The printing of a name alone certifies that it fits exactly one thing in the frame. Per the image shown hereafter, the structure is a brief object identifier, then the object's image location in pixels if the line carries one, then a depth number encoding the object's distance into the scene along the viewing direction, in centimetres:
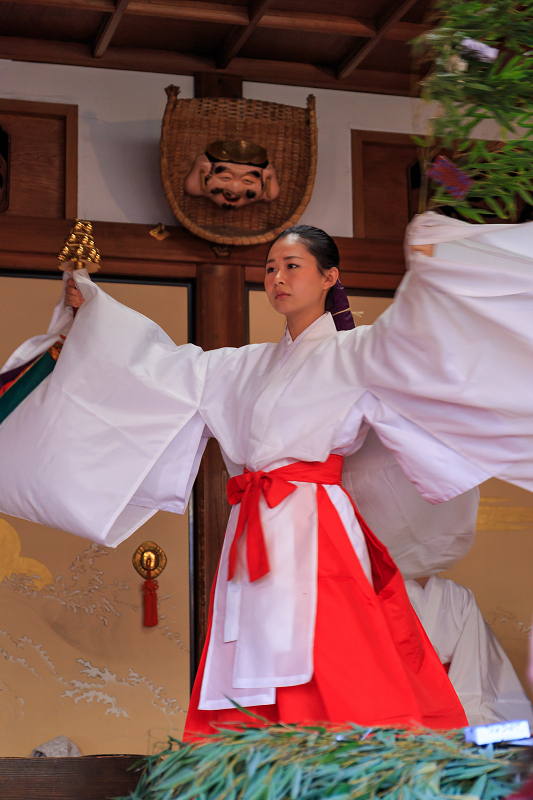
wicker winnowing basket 1109
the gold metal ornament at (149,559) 1096
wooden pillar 1096
